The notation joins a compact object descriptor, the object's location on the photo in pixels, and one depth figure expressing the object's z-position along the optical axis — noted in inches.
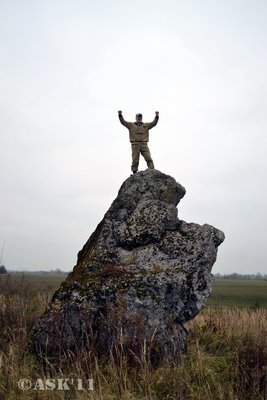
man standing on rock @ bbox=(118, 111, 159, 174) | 423.5
